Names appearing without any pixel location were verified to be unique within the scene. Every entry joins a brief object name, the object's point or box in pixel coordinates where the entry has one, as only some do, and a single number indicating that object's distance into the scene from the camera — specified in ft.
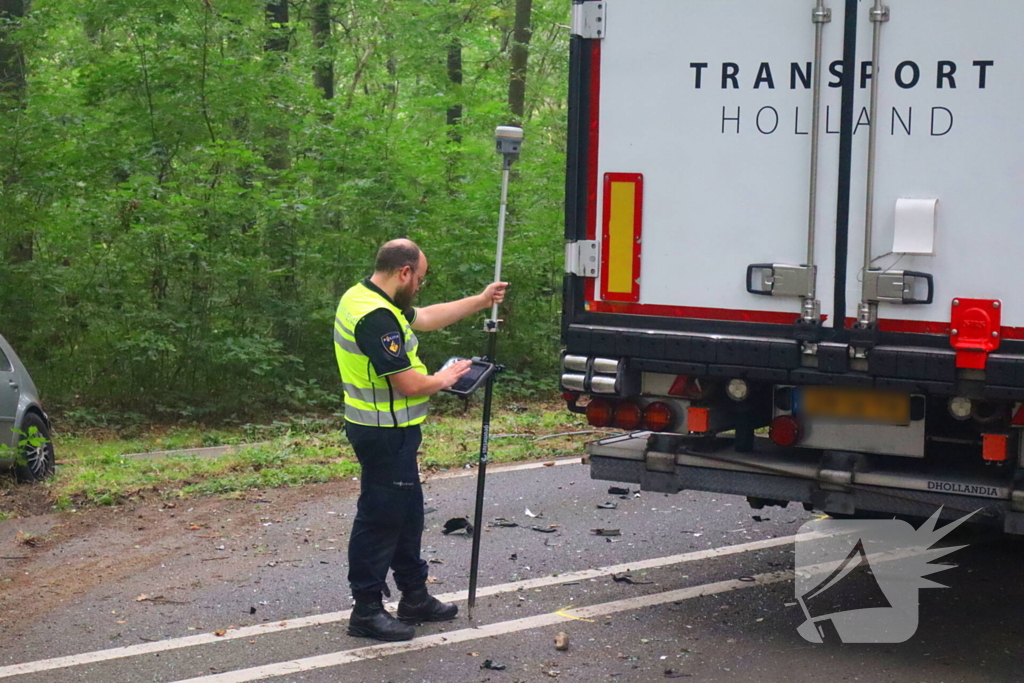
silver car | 27.96
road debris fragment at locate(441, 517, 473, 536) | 22.98
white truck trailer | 15.15
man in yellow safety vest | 16.70
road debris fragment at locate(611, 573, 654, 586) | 19.89
